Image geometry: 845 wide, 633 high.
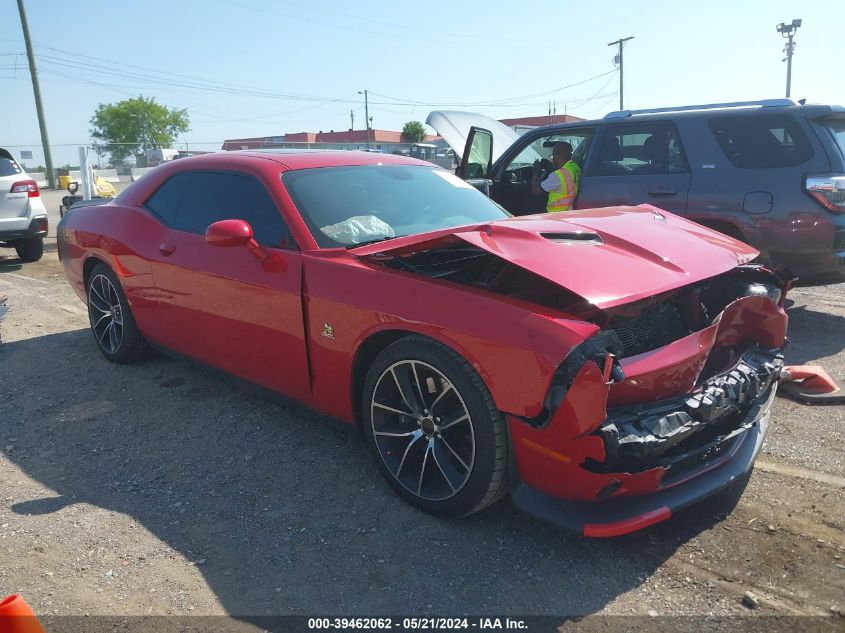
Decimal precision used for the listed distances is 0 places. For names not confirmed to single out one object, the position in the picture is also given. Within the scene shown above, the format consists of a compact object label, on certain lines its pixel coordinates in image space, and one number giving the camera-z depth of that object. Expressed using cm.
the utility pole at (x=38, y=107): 2680
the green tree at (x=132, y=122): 7794
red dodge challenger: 240
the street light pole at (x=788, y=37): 4062
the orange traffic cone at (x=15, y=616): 186
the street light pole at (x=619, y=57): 4356
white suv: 942
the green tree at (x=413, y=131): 5166
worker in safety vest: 621
